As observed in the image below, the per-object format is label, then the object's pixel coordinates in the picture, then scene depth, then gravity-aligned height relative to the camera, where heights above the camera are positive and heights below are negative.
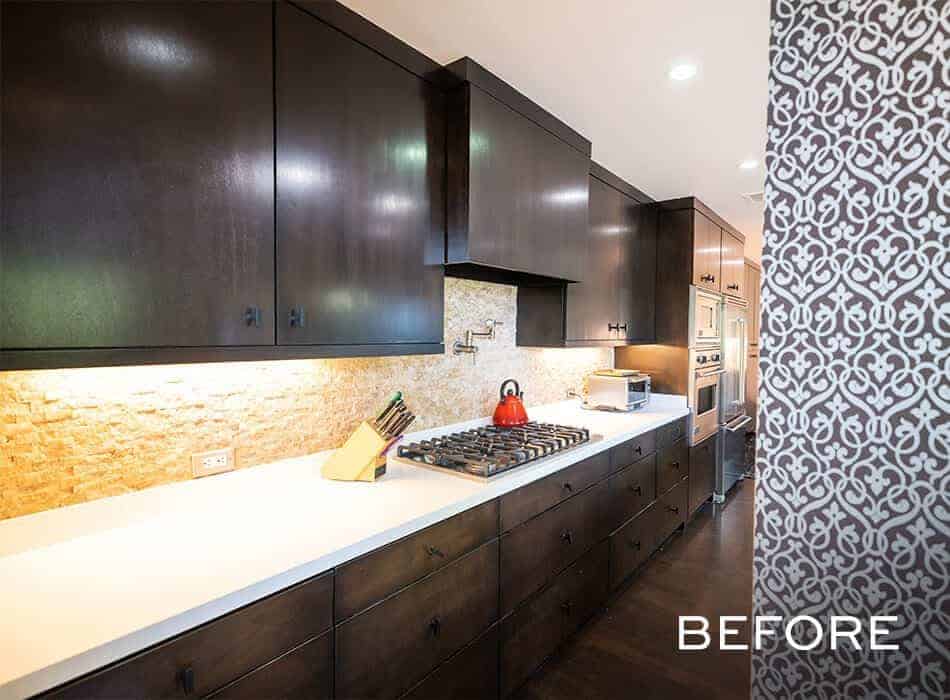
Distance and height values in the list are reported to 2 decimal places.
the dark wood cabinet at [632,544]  2.57 -1.14
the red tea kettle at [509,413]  2.61 -0.38
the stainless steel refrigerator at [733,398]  4.16 -0.50
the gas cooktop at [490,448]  1.83 -0.45
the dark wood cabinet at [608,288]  2.90 +0.36
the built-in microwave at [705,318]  3.61 +0.20
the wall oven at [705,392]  3.63 -0.38
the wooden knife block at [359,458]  1.70 -0.41
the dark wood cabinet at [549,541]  1.81 -0.83
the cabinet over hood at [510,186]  1.91 +0.69
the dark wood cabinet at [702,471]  3.63 -1.00
